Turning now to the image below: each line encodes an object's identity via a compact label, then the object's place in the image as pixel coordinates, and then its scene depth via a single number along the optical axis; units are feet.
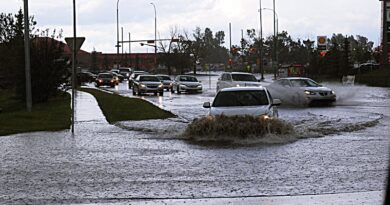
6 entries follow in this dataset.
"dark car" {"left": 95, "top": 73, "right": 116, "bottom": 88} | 206.49
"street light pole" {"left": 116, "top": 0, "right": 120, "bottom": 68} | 281.91
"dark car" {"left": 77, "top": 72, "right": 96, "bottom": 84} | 222.28
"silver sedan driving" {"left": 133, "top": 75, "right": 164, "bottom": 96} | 145.75
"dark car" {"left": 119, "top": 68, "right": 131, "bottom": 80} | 278.01
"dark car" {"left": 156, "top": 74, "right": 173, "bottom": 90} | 171.43
